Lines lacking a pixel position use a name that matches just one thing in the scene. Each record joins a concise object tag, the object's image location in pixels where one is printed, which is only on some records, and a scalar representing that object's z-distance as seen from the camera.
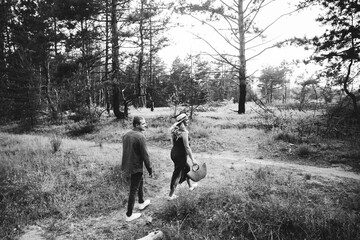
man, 4.11
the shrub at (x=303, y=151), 7.82
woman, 4.58
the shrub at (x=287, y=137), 9.23
